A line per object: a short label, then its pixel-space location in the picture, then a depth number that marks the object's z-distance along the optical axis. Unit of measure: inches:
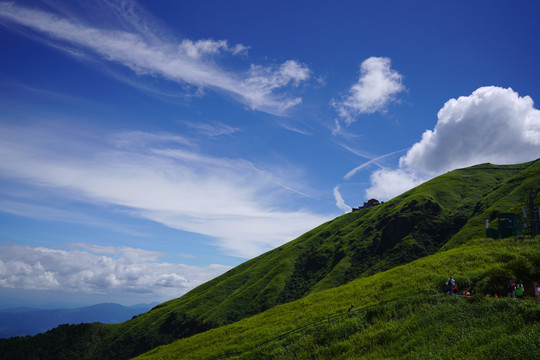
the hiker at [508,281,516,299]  1155.0
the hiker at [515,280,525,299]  1150.4
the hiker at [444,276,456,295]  1372.4
